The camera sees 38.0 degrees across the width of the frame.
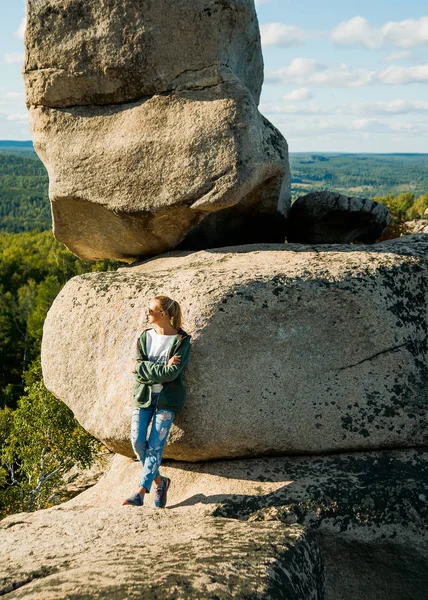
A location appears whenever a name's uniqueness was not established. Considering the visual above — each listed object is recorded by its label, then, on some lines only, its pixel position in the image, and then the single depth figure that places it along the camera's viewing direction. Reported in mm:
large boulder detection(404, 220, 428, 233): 24216
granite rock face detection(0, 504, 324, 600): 5141
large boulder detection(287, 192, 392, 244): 11016
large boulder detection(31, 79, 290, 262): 9445
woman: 7953
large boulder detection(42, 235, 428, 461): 8312
